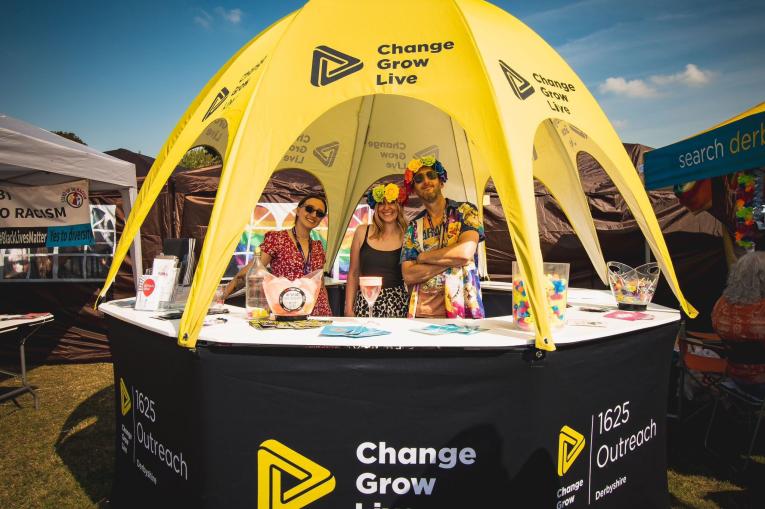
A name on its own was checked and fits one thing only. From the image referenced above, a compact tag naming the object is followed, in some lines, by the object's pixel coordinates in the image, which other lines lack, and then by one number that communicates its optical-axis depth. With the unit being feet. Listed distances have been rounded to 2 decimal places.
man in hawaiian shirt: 9.17
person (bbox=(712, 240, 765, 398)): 11.38
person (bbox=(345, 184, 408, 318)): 10.84
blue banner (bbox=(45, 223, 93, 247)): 19.44
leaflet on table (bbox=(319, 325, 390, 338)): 6.57
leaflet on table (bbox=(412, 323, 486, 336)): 6.76
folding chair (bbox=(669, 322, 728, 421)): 12.22
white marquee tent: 13.93
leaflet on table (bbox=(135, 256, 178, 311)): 8.84
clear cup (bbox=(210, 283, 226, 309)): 9.01
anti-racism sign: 18.40
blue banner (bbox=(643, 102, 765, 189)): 13.33
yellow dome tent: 7.08
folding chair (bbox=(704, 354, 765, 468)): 10.78
